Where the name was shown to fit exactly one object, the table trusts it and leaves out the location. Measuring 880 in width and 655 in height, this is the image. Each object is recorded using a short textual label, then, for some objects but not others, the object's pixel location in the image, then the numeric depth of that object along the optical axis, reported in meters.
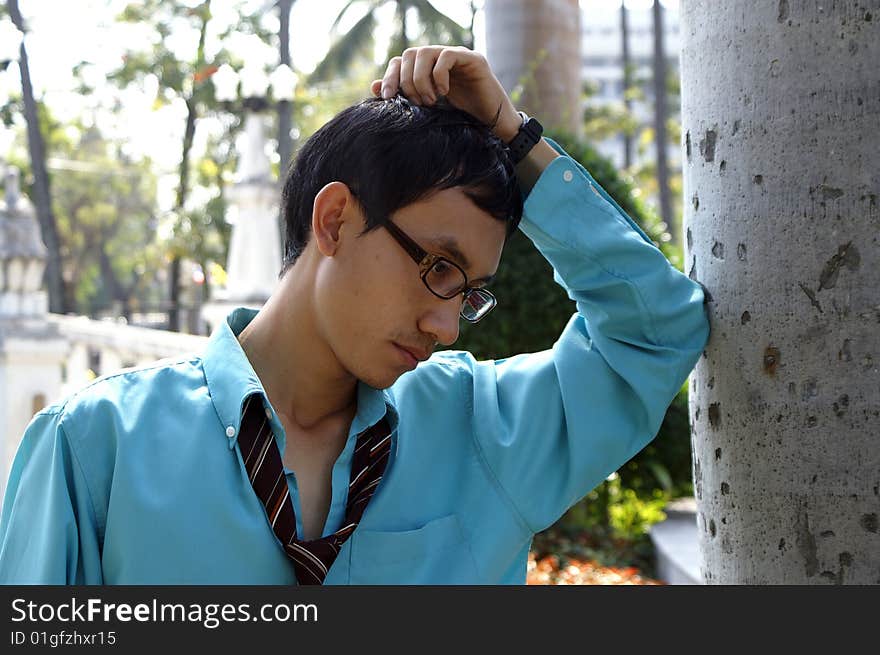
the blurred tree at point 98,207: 34.59
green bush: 6.18
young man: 1.72
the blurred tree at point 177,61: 22.38
